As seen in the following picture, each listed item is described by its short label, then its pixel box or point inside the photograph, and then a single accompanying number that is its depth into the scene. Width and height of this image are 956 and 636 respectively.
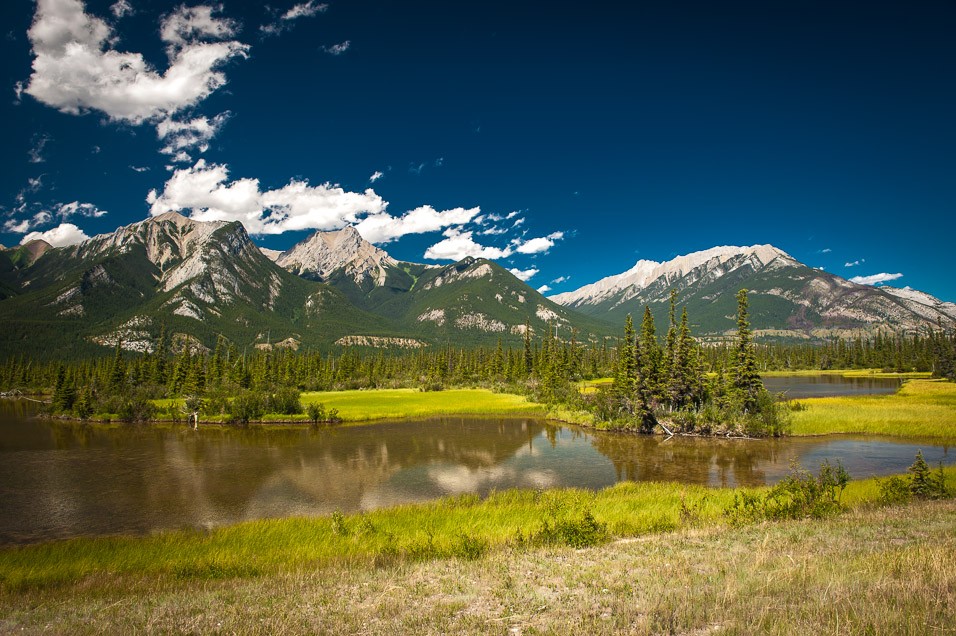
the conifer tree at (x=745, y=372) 50.91
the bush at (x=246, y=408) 62.56
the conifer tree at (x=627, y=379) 56.00
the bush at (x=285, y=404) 64.38
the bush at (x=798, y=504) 17.83
